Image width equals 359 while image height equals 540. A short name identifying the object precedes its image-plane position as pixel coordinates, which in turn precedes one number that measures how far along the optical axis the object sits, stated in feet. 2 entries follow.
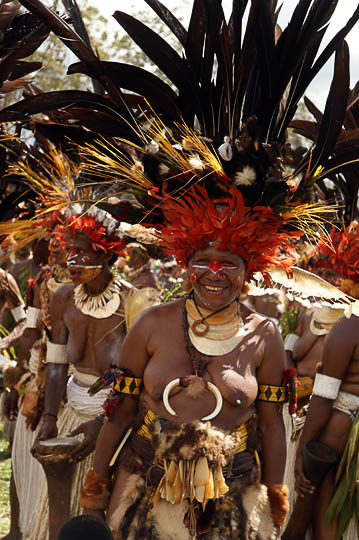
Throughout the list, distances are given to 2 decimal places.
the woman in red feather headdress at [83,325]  15.05
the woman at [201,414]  9.95
